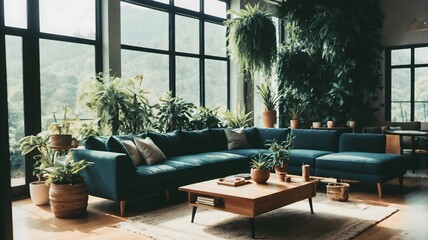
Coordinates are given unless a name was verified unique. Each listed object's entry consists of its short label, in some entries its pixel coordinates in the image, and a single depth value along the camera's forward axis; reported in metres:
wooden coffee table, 3.59
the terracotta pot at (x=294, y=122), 8.39
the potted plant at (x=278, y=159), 4.43
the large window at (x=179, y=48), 6.57
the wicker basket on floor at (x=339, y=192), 4.84
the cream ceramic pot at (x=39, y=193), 4.77
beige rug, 3.62
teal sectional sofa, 4.40
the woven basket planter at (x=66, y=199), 4.17
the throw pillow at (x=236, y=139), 6.54
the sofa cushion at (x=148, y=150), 4.99
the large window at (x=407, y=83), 8.95
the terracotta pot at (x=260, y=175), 4.16
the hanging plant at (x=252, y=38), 7.44
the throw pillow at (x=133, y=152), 4.84
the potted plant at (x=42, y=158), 4.75
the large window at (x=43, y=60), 5.21
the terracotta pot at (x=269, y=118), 8.15
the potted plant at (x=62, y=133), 4.74
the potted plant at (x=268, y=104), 8.16
